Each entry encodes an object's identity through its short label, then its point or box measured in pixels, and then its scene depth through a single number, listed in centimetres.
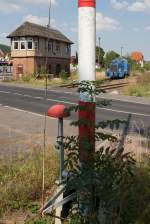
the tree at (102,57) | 9219
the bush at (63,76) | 4455
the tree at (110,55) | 9844
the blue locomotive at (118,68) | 4600
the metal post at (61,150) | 415
